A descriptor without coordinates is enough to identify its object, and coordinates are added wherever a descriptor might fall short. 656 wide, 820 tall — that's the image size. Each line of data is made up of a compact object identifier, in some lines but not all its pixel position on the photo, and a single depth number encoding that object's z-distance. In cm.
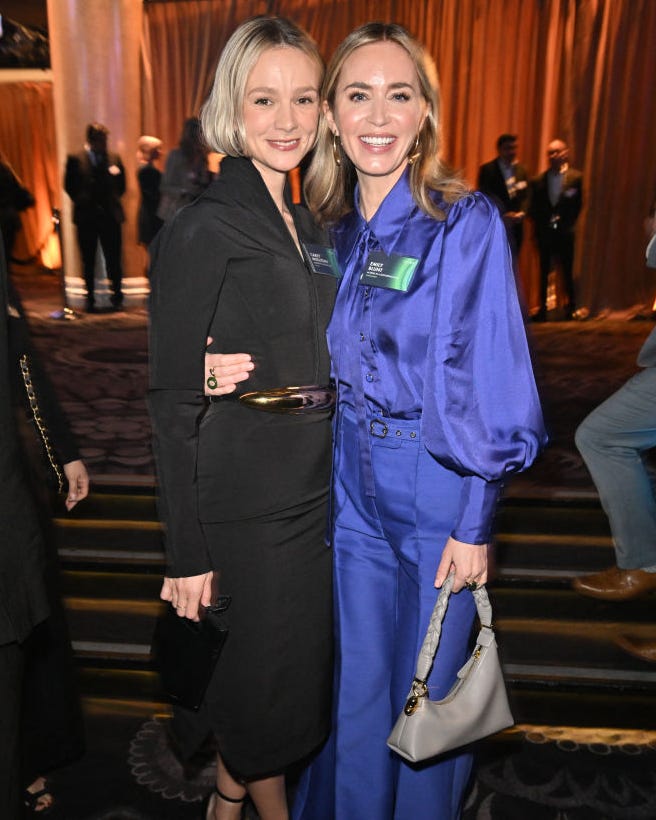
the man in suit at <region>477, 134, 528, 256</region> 748
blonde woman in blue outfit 154
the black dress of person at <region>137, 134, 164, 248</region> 824
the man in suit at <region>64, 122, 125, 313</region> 809
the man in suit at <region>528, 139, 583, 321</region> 809
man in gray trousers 285
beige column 847
